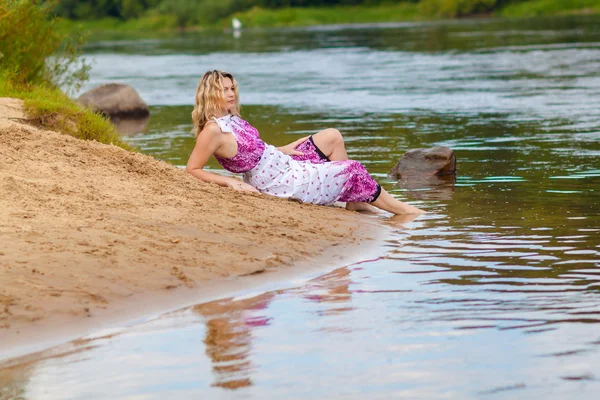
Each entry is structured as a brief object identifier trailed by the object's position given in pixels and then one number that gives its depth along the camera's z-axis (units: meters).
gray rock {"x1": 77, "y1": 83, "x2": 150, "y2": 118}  20.38
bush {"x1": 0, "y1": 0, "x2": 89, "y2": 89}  14.38
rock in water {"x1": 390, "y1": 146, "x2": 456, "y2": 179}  11.38
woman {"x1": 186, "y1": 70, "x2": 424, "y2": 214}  8.59
